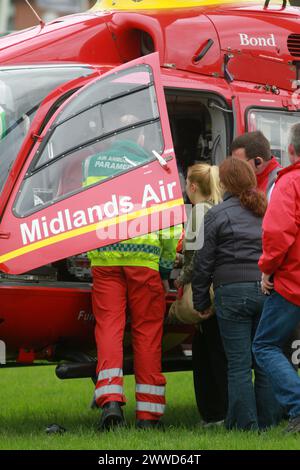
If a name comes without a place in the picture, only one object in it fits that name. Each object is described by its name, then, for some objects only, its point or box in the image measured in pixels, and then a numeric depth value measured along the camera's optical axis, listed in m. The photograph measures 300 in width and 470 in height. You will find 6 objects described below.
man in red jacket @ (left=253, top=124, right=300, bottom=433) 11.90
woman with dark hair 13.03
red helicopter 12.50
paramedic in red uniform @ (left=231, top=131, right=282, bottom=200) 13.83
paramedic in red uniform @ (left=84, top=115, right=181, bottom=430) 13.28
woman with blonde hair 13.62
